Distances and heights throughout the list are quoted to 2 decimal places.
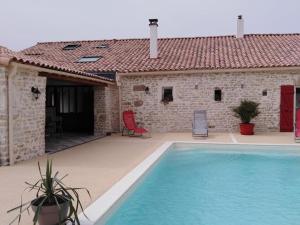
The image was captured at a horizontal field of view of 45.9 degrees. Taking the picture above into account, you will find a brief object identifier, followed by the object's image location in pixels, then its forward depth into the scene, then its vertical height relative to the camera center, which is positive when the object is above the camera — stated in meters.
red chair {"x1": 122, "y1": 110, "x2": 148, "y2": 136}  14.23 -0.88
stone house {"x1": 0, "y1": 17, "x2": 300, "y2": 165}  15.66 +0.61
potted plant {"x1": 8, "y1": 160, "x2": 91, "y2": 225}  4.12 -1.22
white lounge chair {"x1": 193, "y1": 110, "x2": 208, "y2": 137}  14.20 -0.91
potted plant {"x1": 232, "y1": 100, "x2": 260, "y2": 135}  14.77 -0.51
